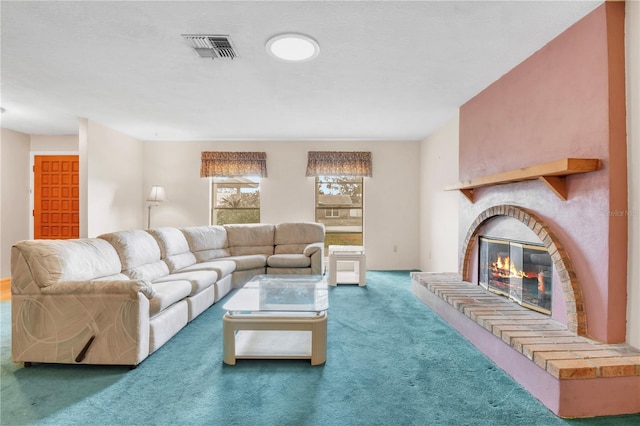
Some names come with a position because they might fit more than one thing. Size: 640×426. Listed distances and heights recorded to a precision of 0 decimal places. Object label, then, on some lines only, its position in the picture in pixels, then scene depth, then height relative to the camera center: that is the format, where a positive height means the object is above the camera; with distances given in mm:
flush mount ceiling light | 2304 +1334
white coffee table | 2143 -752
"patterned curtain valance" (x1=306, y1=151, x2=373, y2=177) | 5594 +980
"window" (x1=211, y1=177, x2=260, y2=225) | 5891 +314
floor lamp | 5328 +360
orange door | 5379 +337
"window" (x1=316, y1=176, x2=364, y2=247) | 5840 +211
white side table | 4418 -628
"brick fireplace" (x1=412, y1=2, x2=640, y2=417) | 1644 -69
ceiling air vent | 2305 +1342
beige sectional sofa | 2104 -634
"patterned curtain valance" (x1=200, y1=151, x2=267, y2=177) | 5648 +962
